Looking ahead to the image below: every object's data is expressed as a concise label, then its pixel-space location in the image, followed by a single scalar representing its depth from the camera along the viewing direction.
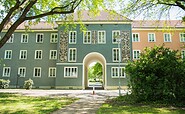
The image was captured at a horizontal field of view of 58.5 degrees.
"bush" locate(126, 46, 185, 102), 11.20
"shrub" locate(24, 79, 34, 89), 26.92
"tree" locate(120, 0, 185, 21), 12.77
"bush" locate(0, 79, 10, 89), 27.53
